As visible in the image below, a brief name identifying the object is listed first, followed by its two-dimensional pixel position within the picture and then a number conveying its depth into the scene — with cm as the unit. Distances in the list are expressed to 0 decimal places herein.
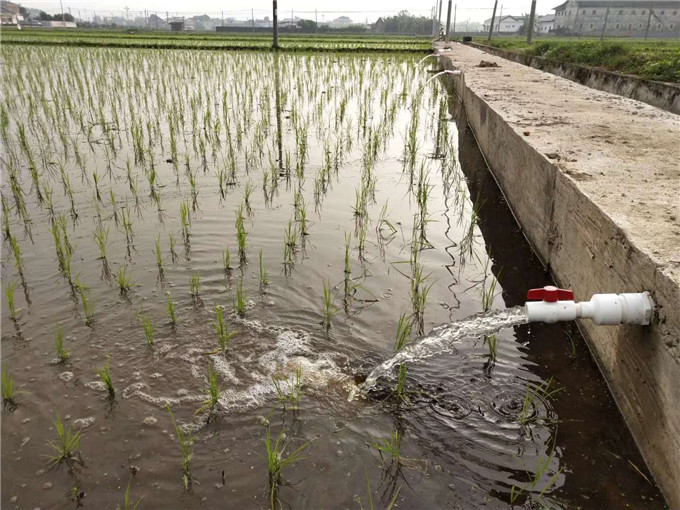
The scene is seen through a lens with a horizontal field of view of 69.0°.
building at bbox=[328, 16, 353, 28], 14775
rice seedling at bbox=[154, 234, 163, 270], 268
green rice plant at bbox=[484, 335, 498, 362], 204
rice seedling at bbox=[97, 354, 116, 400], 177
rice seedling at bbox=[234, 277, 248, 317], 229
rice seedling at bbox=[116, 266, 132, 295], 248
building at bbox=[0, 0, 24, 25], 5170
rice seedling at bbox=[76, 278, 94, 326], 223
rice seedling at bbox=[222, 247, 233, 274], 272
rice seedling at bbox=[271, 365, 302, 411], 180
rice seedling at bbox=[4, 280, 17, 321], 222
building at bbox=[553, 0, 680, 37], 3909
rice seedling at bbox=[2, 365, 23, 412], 176
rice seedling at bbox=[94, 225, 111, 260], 275
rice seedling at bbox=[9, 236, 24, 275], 262
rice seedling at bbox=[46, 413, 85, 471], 154
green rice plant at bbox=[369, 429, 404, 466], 156
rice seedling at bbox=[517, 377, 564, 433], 172
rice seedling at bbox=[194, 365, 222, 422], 173
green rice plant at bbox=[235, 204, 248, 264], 286
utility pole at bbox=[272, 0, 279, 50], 1599
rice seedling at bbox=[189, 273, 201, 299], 247
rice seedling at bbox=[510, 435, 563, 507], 146
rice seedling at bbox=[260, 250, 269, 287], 260
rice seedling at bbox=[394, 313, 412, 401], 182
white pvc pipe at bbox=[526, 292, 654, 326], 146
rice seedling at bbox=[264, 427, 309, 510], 146
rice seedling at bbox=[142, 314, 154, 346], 208
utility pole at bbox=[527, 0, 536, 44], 1967
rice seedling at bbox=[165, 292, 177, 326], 221
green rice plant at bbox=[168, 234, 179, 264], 284
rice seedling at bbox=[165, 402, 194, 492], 150
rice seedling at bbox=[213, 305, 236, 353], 208
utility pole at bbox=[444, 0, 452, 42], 2762
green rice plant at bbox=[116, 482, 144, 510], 142
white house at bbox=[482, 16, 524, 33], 6681
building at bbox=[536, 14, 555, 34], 5714
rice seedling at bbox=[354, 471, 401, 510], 142
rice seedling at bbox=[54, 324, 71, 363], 197
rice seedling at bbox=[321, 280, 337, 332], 225
